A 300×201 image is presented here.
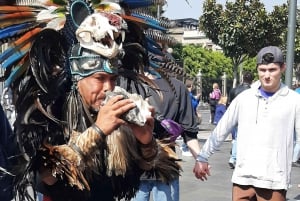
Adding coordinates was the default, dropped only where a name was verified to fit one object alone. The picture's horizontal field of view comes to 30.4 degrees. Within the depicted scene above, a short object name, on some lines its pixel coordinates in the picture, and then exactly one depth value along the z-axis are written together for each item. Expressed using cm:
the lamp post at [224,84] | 4078
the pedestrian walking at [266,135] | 411
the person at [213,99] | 1975
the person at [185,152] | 1029
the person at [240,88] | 924
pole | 727
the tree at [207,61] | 5300
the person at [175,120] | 381
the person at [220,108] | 1391
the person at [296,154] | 800
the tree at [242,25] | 2550
